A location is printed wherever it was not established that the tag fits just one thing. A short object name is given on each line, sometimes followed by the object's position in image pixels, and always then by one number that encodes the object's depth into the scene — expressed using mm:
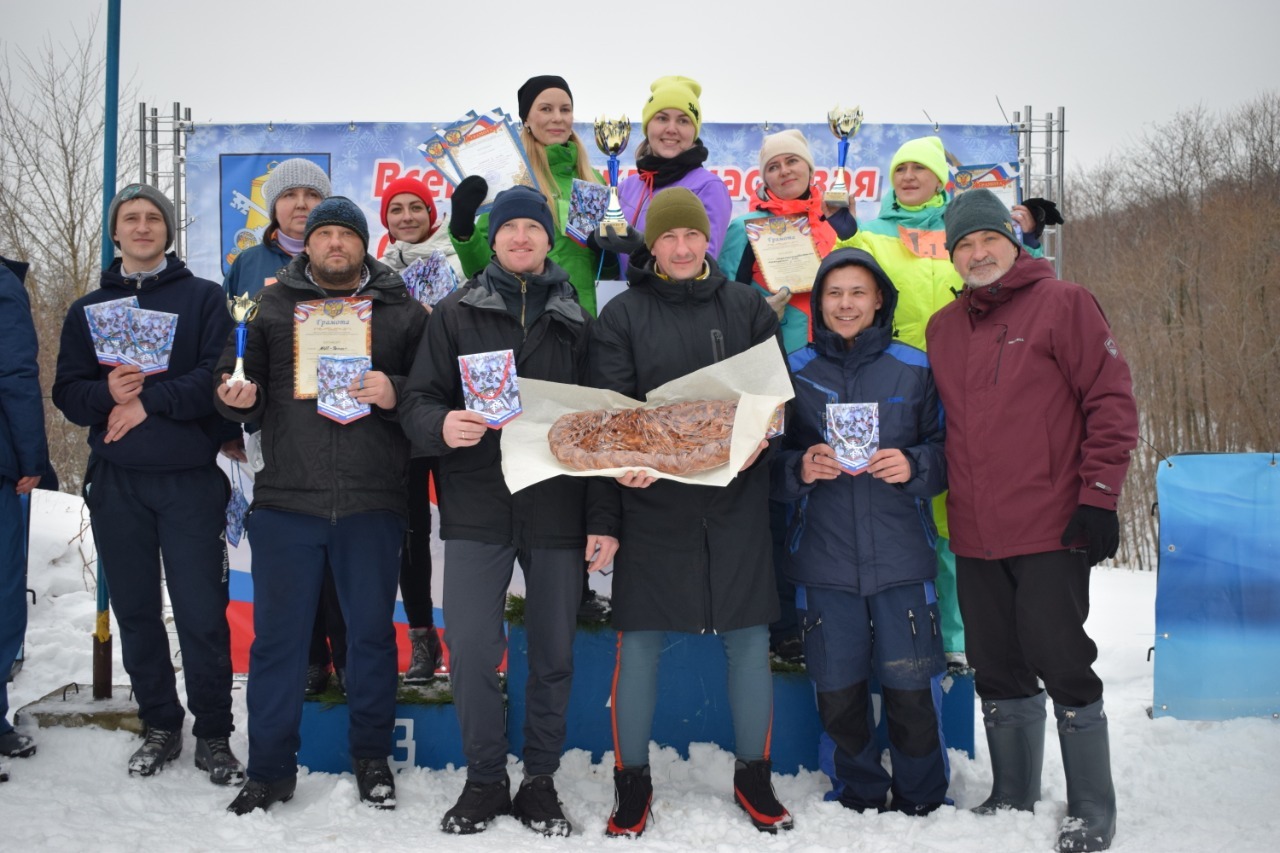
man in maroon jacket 3240
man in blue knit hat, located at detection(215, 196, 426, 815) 3490
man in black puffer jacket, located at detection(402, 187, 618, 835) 3404
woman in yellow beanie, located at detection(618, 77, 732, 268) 4180
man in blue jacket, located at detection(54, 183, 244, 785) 3738
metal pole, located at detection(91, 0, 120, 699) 4445
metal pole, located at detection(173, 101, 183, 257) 5871
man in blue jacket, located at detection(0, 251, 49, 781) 3922
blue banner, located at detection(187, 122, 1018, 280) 5957
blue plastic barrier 4711
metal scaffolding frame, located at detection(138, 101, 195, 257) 5867
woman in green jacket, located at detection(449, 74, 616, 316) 4137
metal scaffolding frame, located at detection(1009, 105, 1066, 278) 5906
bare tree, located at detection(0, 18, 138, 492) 10570
